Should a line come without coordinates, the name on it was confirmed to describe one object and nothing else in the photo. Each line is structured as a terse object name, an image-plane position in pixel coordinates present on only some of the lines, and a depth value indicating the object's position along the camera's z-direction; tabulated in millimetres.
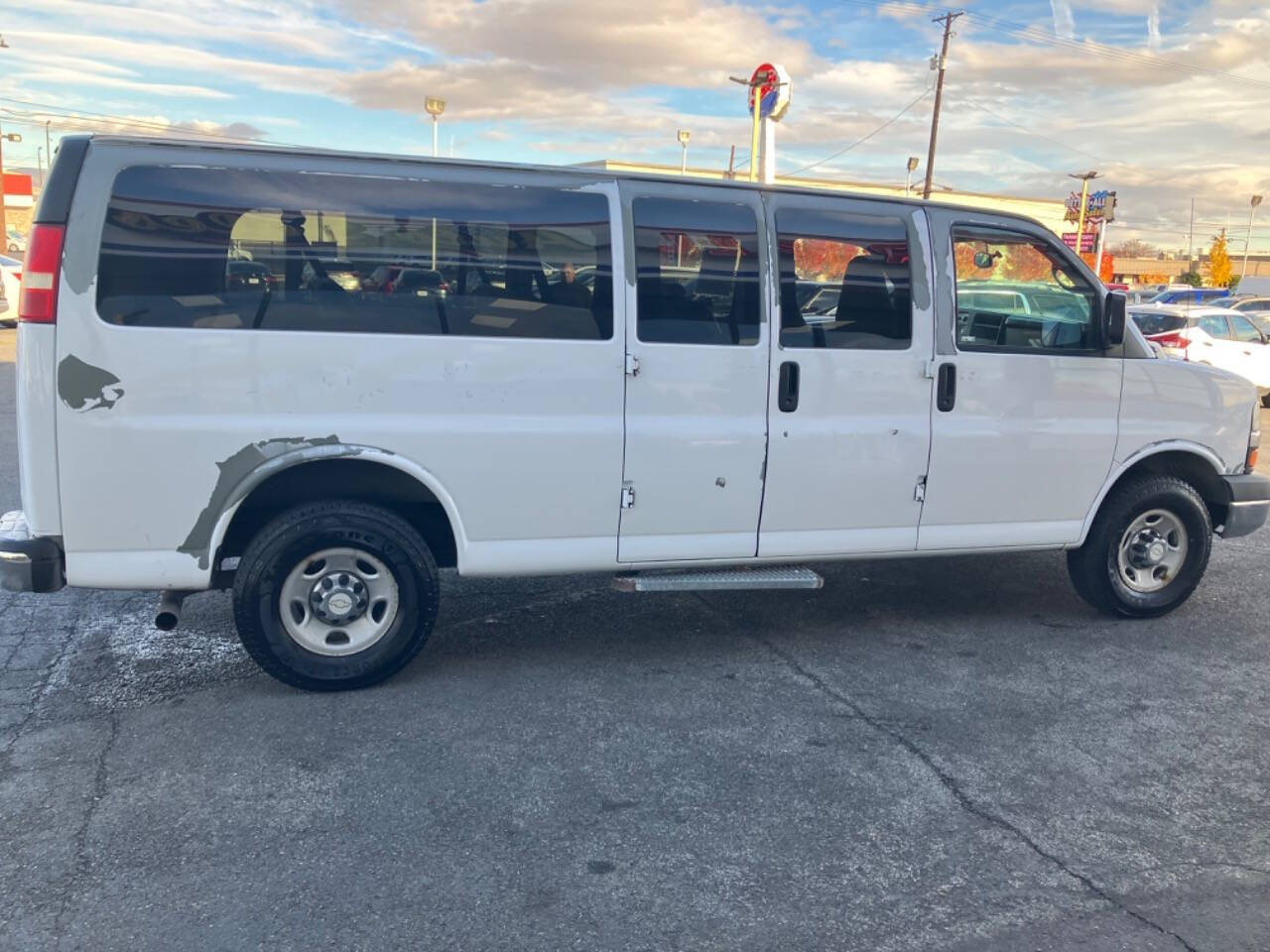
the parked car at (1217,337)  15906
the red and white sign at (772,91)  18969
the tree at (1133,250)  108581
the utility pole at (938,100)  37375
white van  4227
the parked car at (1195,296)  28320
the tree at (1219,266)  71750
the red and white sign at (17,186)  47031
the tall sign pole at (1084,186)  35875
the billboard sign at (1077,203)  47094
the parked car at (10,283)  19719
